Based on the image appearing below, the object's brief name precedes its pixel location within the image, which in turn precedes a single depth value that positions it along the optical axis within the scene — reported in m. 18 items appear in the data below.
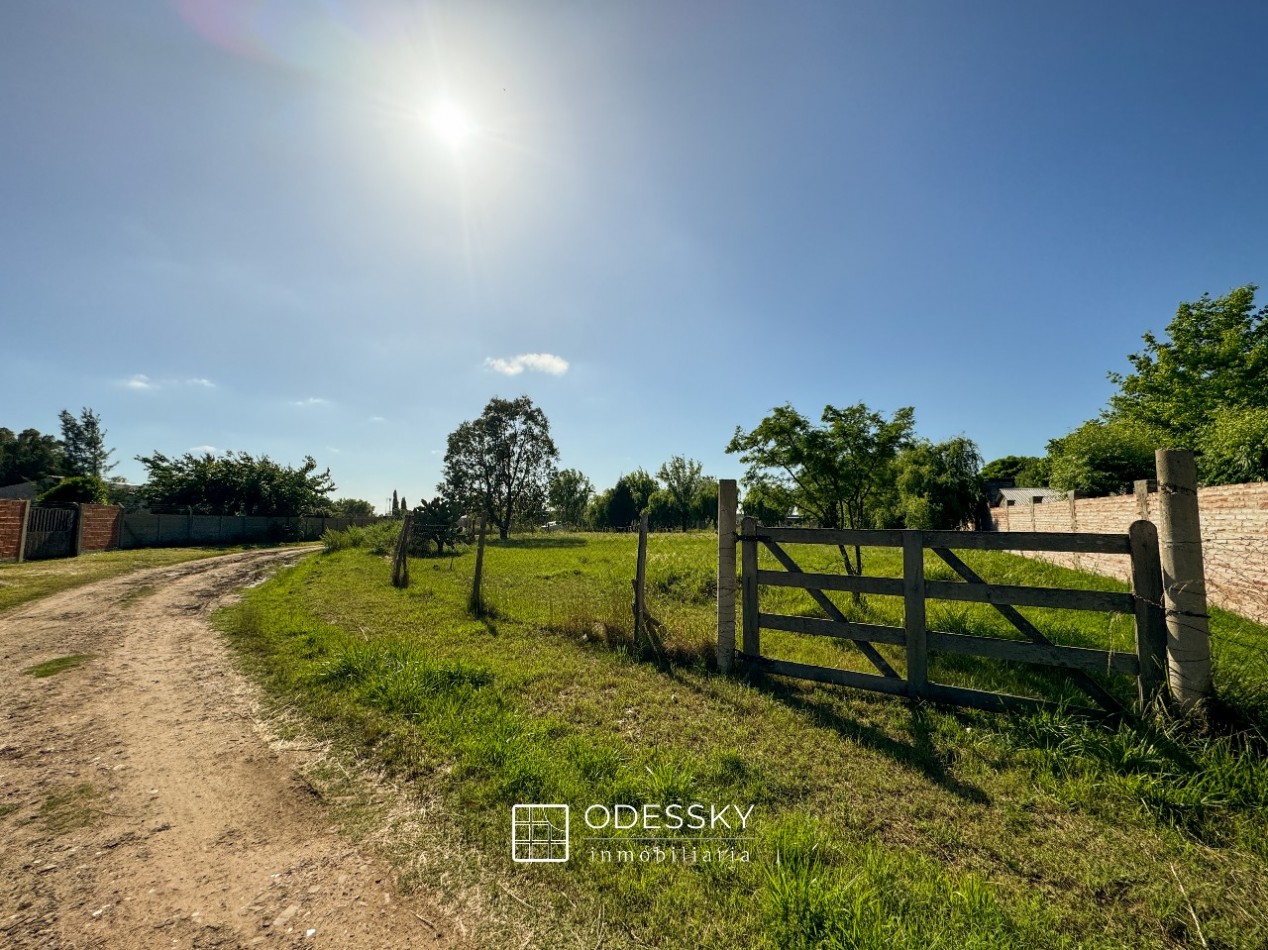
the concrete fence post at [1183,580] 3.94
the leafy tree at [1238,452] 9.93
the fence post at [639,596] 7.09
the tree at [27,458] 55.03
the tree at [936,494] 25.56
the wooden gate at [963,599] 4.21
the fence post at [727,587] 6.20
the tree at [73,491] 26.11
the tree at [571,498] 75.19
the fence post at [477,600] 9.45
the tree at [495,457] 46.62
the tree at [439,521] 21.42
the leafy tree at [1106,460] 16.56
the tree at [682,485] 68.44
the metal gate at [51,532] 18.84
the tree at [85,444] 61.84
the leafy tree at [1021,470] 40.79
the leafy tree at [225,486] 32.56
